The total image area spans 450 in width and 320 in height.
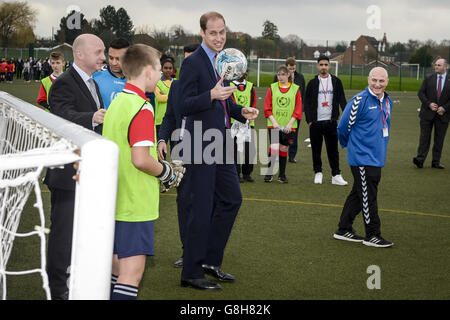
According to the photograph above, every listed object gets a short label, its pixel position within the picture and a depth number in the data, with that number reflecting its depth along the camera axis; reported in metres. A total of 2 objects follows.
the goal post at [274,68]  48.73
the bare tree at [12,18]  70.94
